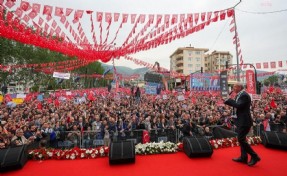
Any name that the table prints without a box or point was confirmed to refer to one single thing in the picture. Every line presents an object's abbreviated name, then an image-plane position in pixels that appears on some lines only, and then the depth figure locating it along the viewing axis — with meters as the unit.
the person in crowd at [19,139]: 7.86
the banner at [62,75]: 19.18
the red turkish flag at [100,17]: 10.15
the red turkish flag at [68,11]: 9.41
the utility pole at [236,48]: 13.71
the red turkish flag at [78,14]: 9.77
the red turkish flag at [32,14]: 9.04
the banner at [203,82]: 27.92
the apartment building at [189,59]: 81.12
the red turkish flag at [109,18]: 10.31
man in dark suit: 5.17
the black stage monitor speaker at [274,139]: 6.56
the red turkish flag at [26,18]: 9.49
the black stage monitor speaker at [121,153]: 5.72
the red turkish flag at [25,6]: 8.46
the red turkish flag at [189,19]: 10.84
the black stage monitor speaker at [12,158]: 5.38
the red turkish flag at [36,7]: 8.78
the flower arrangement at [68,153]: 6.43
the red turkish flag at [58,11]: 9.30
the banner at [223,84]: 13.43
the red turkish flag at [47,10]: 9.06
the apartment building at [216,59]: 85.36
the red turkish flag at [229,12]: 11.22
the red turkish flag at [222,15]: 11.05
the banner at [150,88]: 19.23
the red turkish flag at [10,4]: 8.14
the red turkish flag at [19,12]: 9.01
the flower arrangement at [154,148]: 6.67
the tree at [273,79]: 96.20
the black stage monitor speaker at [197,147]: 6.02
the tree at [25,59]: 33.35
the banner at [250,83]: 12.98
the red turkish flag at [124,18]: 10.55
